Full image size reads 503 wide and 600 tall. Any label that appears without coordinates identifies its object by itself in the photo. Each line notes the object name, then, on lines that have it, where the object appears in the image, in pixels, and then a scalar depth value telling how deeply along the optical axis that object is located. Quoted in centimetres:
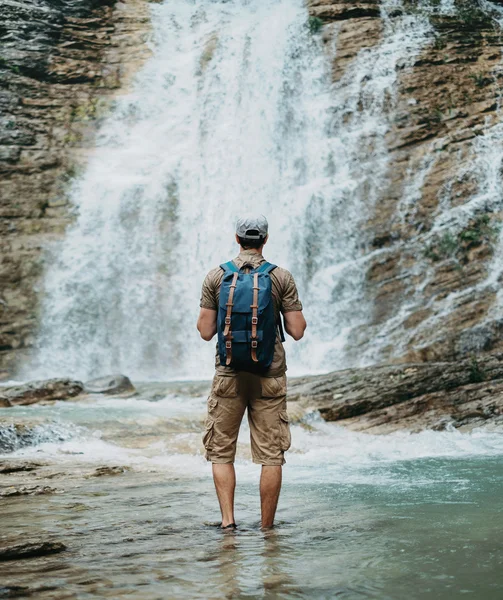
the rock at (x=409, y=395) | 1160
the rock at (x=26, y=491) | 565
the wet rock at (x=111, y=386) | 1402
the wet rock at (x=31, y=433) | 865
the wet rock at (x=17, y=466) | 691
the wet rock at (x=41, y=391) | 1254
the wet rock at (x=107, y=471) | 679
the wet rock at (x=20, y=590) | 300
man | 446
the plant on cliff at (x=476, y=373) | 1255
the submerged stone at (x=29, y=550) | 360
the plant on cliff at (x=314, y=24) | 2292
